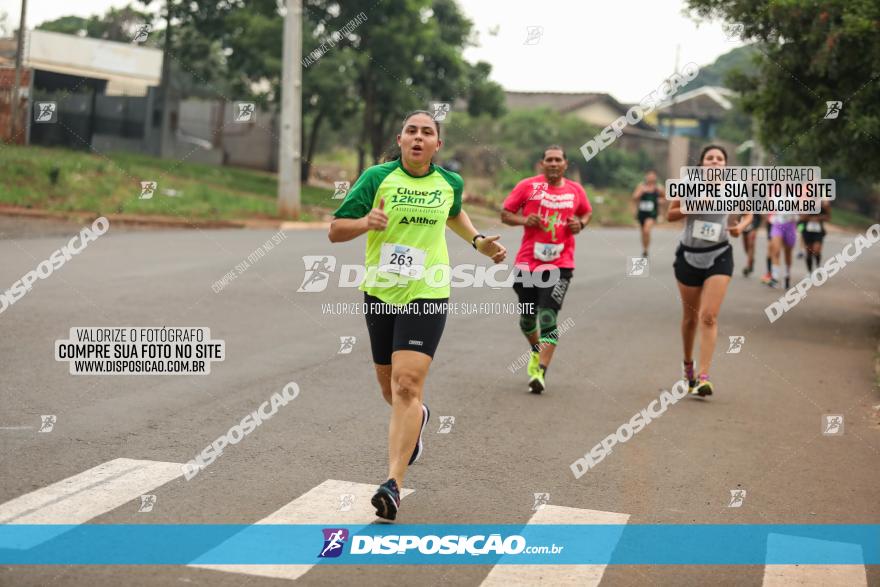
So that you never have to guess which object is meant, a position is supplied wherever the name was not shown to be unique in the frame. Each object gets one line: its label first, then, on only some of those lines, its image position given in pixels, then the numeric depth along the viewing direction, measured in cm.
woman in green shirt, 623
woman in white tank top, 991
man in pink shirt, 1014
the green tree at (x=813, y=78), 1317
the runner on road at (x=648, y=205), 2448
